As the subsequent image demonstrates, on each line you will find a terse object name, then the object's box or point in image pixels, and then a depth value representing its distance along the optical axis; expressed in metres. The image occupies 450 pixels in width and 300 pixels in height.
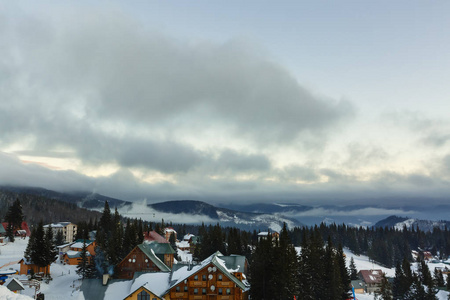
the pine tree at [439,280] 146.93
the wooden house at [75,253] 128.25
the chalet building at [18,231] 162.55
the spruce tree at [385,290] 90.69
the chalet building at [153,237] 152.88
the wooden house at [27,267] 97.94
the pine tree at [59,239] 158.19
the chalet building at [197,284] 74.38
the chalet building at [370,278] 160.38
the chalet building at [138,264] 97.19
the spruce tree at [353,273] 153.10
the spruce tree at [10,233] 144.88
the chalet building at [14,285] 68.81
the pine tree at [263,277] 69.69
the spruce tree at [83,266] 100.57
